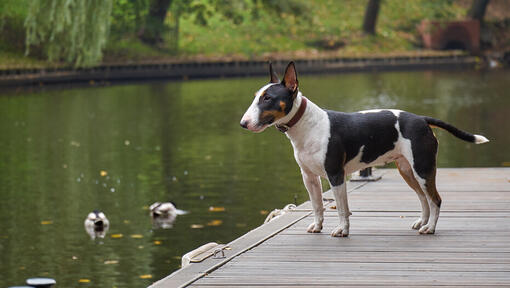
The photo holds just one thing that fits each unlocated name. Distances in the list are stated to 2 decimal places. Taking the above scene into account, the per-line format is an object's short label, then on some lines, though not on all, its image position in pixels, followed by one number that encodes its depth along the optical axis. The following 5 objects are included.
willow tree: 34.47
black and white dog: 7.23
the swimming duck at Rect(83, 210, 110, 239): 12.15
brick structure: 54.34
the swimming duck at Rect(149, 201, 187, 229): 12.60
